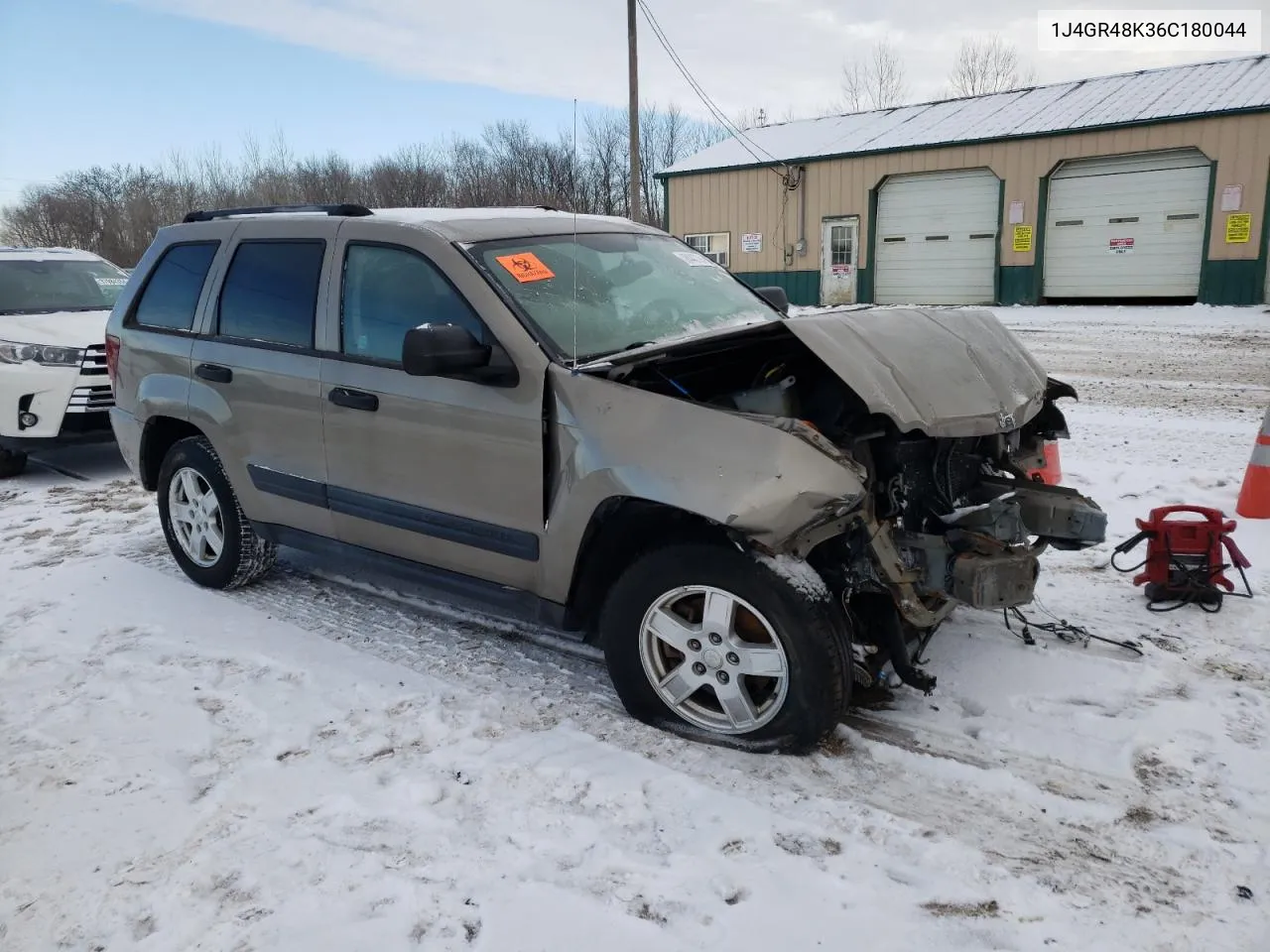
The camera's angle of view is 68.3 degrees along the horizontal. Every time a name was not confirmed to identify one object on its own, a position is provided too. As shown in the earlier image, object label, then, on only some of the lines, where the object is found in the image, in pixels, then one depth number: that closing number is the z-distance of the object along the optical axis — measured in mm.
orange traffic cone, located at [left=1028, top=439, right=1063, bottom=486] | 5367
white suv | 7305
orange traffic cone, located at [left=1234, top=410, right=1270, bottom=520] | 5320
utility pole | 19359
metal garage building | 18797
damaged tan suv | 3049
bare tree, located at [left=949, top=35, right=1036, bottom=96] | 43272
